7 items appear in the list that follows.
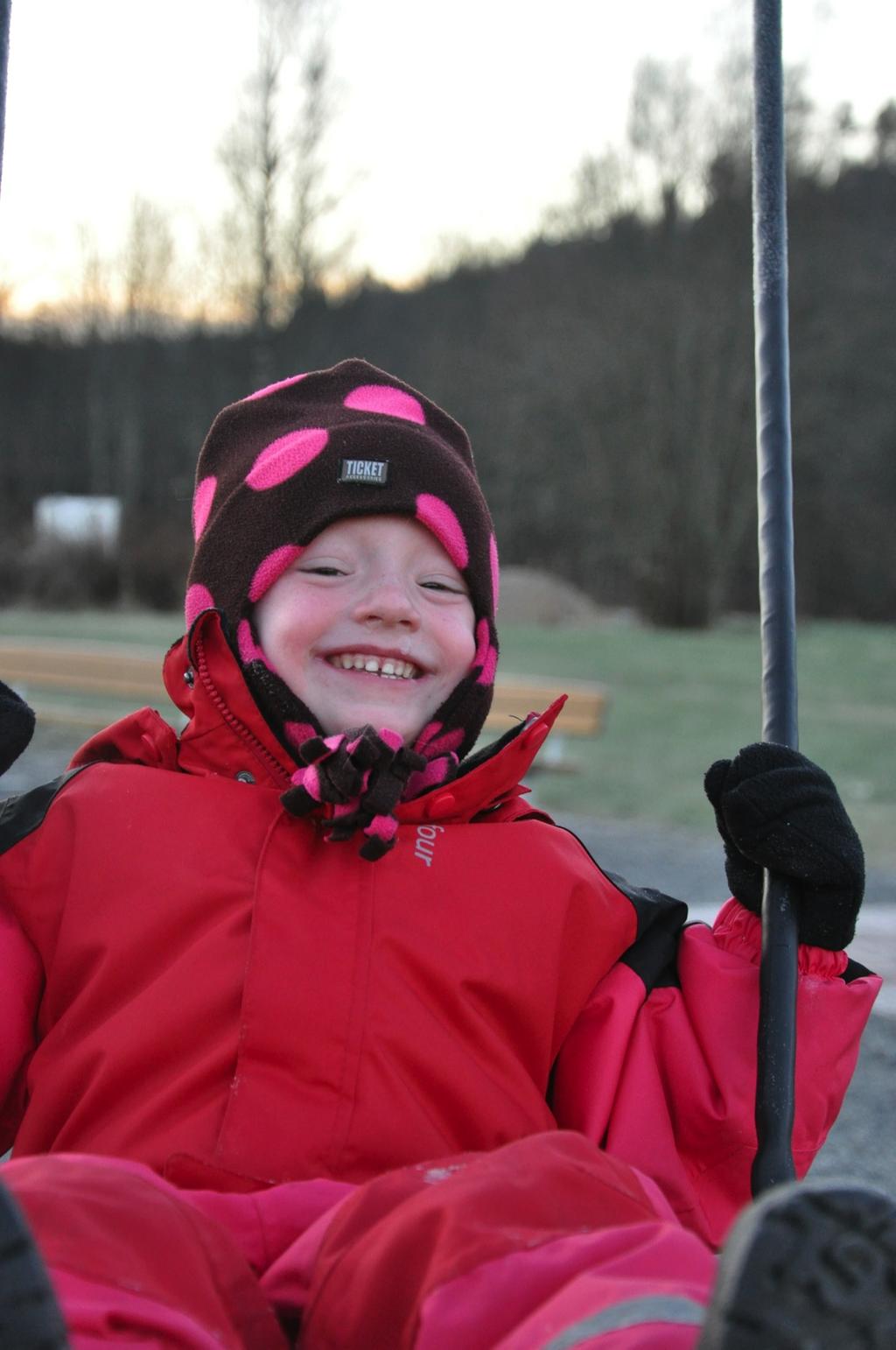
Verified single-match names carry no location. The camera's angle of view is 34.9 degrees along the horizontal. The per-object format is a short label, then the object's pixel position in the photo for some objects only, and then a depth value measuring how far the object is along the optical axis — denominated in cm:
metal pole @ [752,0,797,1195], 138
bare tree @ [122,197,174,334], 1894
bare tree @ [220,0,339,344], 1609
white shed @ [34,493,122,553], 1878
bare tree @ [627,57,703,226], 1750
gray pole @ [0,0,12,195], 136
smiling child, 106
